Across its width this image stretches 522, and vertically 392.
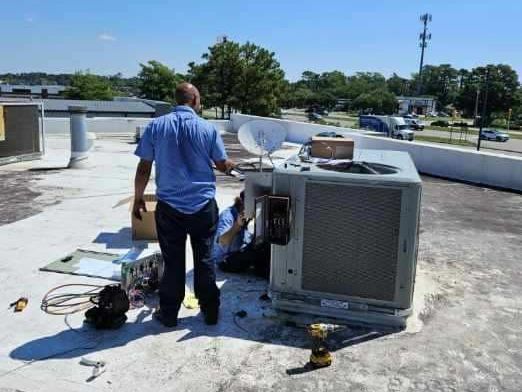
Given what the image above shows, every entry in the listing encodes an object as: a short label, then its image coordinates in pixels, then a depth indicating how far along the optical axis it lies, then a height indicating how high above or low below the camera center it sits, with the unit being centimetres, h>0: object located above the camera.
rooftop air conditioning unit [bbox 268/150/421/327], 332 -93
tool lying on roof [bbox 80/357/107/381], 288 -156
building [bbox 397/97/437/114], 8244 +125
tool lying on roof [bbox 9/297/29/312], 370 -155
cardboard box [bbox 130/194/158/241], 551 -140
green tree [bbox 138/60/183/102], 6238 +294
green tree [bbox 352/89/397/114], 7819 +126
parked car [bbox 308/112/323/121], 5878 -107
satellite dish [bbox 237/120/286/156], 513 -31
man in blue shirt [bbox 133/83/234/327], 329 -56
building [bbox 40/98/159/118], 3788 -63
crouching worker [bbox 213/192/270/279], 454 -133
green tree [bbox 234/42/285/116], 3959 +176
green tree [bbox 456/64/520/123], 7194 +358
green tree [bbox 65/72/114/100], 6881 +164
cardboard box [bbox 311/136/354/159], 411 -33
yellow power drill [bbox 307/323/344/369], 304 -147
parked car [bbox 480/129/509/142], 4125 -175
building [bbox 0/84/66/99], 8194 +165
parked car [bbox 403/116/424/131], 4852 -137
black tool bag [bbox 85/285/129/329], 343 -144
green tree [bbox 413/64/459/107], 11888 +778
